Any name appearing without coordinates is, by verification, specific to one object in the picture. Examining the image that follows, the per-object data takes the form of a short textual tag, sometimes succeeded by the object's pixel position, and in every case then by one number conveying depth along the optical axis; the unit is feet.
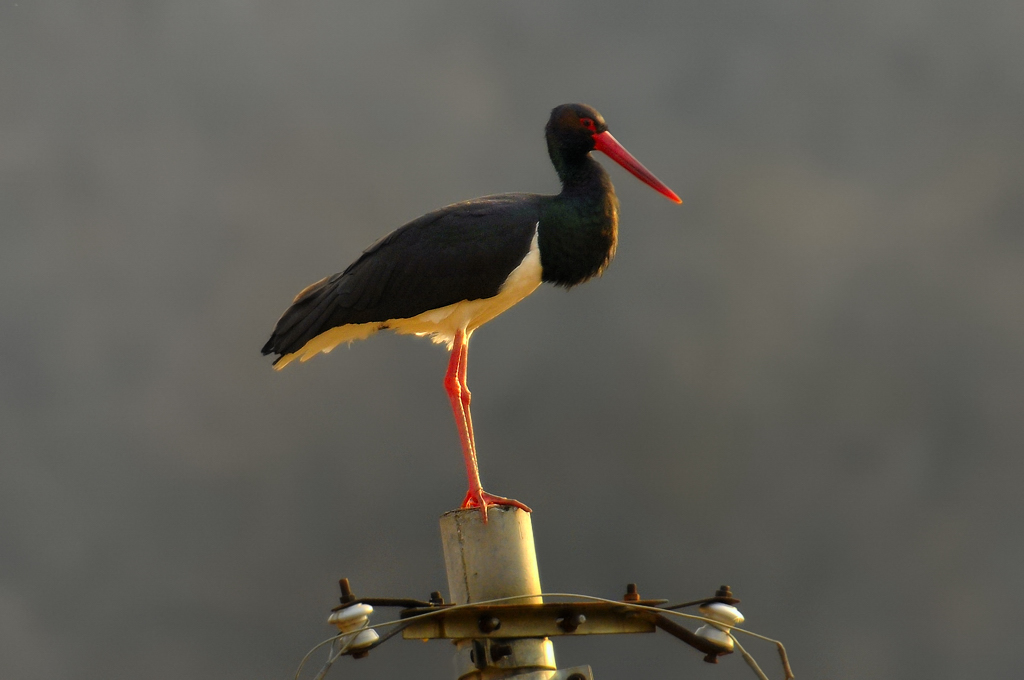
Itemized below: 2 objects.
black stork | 62.85
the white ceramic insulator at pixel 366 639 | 42.19
